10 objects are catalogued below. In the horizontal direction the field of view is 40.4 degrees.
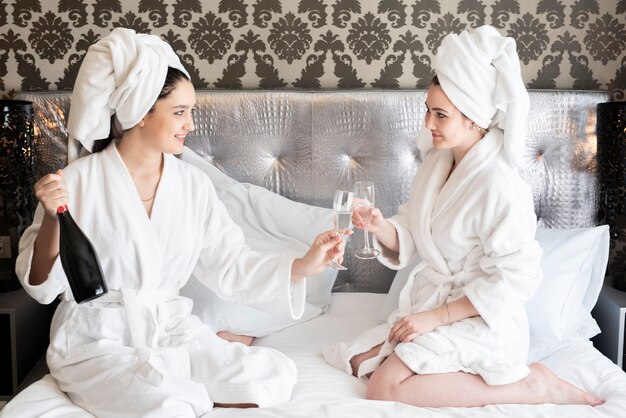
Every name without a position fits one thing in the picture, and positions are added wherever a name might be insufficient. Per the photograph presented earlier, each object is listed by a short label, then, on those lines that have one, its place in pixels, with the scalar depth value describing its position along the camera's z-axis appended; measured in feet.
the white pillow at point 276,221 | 10.32
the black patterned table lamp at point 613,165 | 10.73
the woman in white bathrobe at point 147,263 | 7.56
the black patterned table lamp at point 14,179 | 10.27
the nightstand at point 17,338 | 9.95
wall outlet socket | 10.91
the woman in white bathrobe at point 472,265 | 8.11
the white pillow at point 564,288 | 9.46
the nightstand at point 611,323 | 10.13
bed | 10.12
